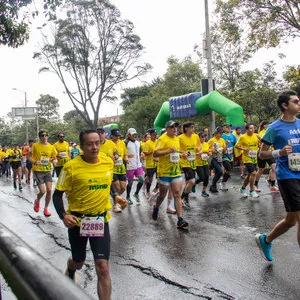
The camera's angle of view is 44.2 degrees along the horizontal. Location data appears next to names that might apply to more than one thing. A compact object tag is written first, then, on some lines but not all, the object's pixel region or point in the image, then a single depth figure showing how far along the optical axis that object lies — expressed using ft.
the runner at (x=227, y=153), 32.91
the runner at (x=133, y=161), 30.09
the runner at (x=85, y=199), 10.62
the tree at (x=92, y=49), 90.89
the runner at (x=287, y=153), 12.46
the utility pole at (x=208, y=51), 52.42
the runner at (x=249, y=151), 28.96
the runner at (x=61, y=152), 33.76
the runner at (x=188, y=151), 25.63
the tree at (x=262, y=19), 43.75
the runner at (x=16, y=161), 47.39
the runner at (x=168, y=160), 20.94
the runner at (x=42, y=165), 26.37
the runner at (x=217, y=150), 32.19
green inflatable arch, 46.75
